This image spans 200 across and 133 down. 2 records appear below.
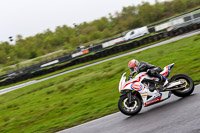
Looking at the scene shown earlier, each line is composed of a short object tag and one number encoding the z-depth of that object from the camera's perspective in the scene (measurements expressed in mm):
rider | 15375
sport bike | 14883
